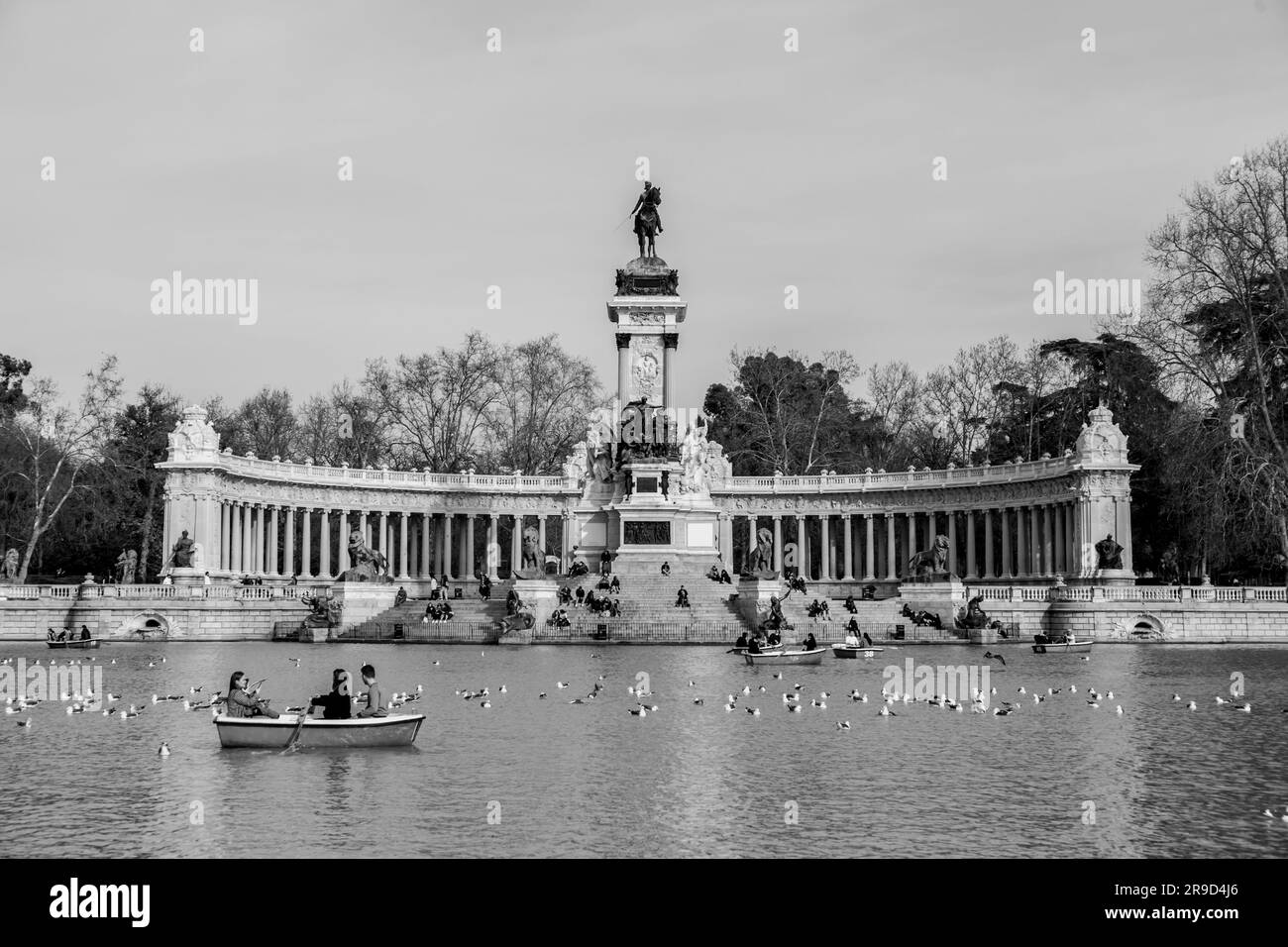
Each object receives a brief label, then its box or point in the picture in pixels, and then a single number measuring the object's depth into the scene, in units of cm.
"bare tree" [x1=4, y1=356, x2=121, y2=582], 7012
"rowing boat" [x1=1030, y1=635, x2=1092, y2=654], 4666
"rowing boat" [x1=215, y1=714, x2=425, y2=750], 2105
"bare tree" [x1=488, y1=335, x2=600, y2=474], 9731
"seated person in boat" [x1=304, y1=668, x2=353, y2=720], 2178
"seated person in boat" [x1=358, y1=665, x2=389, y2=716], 2184
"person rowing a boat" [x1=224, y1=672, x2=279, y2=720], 2178
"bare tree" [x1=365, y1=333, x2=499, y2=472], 9481
